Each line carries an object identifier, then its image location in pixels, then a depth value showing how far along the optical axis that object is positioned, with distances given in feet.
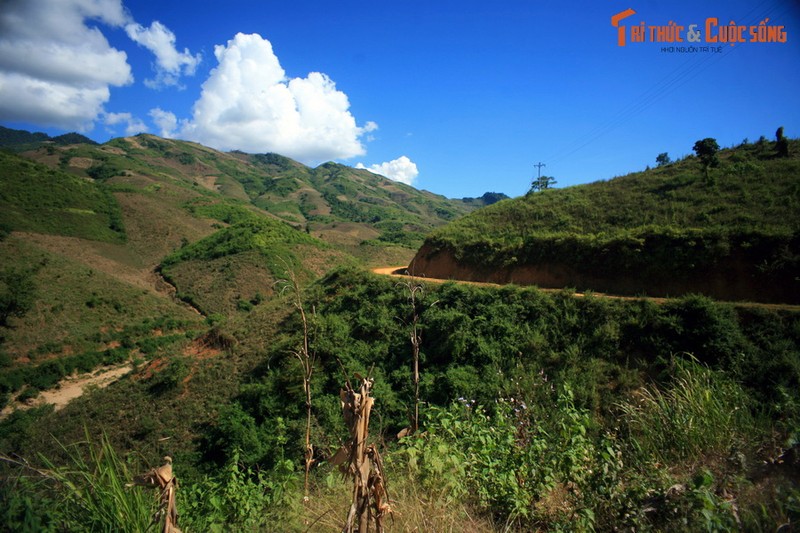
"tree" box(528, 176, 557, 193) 186.13
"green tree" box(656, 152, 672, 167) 162.32
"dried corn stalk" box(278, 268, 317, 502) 10.98
